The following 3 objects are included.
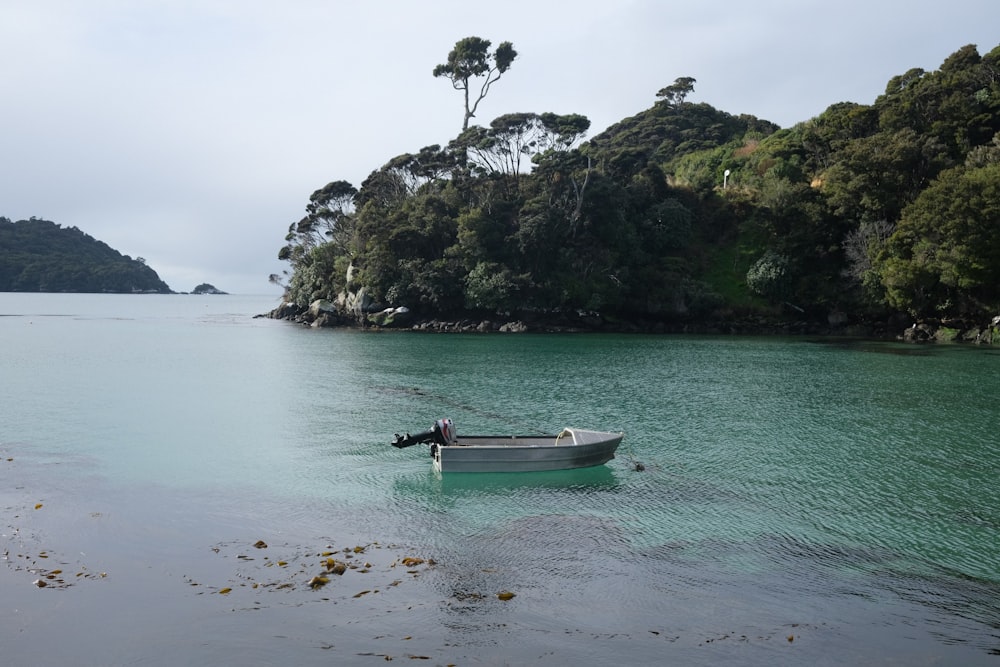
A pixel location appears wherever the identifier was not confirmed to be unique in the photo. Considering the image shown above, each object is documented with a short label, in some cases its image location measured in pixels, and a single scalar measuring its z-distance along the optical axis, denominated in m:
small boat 19.91
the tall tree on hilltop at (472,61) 94.75
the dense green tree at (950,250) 52.78
